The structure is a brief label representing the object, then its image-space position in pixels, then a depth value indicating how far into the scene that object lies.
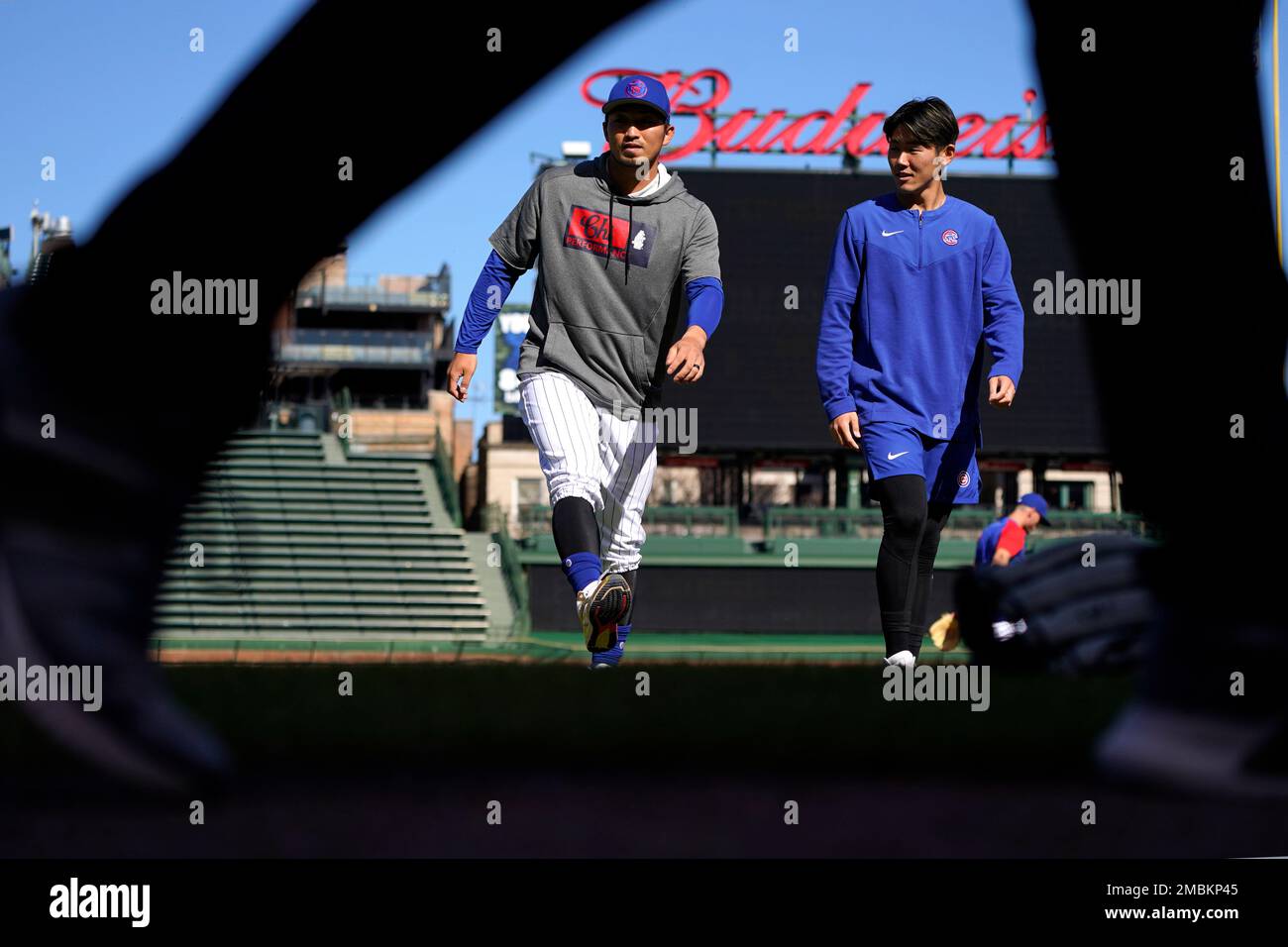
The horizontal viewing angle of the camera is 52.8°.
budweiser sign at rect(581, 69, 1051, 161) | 32.25
